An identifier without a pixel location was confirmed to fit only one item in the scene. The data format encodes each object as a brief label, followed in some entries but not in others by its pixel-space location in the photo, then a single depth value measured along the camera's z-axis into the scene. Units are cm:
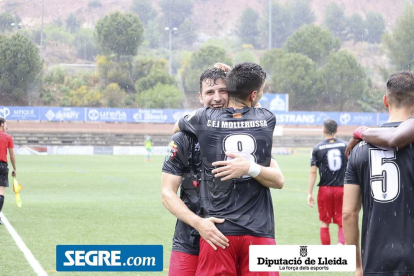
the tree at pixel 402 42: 8838
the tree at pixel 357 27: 14388
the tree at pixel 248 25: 15212
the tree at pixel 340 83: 8088
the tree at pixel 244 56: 10226
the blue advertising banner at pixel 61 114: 4881
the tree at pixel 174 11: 14388
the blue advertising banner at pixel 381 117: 6036
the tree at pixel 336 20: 14388
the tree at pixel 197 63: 7788
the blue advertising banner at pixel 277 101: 5872
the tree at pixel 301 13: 14525
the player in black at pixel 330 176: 917
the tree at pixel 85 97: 6900
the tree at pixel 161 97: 6794
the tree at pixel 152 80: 7227
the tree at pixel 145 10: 13388
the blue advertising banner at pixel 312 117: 5812
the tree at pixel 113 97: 7119
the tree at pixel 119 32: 7788
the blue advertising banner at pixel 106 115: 5116
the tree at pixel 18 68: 3851
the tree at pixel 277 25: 14134
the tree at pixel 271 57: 8456
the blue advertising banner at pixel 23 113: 4104
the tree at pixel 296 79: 7969
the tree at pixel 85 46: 9225
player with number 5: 330
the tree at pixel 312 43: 9125
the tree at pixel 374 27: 14475
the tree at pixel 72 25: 10349
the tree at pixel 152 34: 11507
